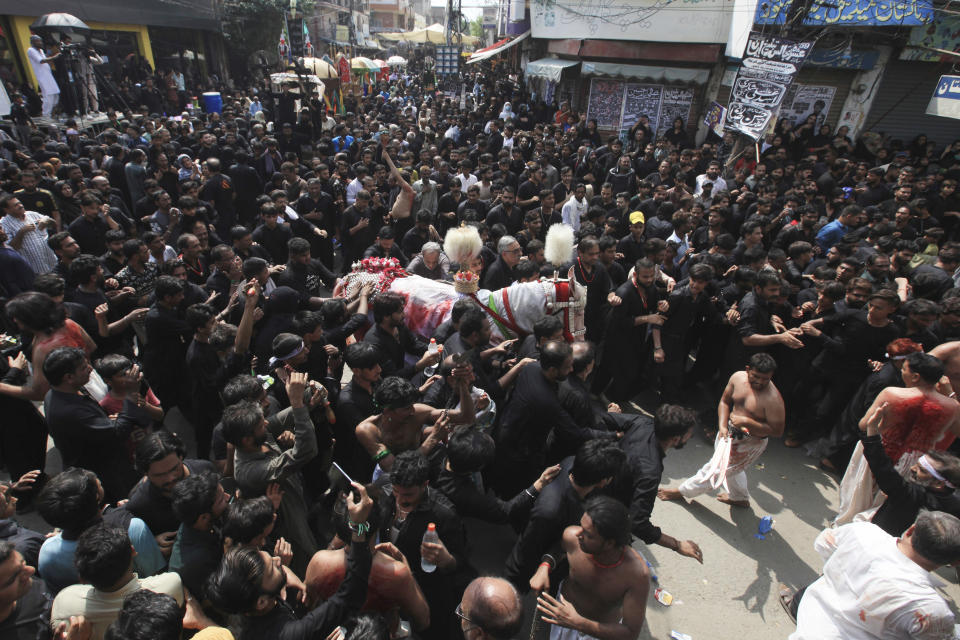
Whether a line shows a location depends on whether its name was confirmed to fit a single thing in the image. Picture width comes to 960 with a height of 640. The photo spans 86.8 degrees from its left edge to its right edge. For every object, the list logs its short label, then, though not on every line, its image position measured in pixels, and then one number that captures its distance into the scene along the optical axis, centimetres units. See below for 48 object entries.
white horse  432
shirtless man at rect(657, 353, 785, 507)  382
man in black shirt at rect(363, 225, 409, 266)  572
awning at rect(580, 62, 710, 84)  1455
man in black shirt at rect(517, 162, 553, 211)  838
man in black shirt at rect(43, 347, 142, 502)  294
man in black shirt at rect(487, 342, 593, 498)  336
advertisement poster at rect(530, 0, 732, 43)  1373
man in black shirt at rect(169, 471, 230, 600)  232
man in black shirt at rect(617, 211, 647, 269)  644
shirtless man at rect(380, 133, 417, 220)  721
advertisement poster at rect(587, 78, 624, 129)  1600
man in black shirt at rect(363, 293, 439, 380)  396
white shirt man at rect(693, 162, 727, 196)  869
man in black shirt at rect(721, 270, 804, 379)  463
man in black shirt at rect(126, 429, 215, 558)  257
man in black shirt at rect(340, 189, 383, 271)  690
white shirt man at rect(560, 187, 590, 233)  750
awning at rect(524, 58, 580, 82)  1630
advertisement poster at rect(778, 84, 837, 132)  1278
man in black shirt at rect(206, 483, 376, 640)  191
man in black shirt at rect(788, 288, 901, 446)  441
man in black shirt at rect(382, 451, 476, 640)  241
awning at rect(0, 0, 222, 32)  1449
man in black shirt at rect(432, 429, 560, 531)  271
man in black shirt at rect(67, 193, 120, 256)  561
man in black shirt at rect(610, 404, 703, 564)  300
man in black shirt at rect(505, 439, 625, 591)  270
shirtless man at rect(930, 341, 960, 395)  395
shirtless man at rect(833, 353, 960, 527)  351
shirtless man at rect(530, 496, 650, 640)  229
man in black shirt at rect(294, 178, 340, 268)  729
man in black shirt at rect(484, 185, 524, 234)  716
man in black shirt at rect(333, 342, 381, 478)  336
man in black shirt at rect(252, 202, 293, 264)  605
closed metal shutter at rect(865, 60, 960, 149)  1199
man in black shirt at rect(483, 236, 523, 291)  537
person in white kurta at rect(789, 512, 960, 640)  226
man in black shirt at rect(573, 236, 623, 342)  510
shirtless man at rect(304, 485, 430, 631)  224
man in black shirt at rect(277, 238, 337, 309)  496
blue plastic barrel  1712
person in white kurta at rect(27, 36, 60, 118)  1173
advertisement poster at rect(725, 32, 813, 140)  940
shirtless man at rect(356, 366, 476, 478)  303
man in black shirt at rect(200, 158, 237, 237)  738
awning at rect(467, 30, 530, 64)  2139
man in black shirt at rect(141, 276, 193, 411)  407
